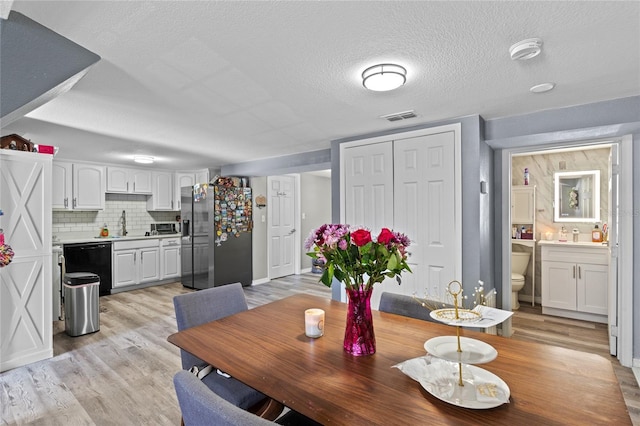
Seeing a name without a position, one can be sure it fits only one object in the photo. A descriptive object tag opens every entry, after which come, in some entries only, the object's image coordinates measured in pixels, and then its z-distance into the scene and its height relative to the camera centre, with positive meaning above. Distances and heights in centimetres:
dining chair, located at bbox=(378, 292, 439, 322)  181 -56
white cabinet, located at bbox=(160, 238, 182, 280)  588 -85
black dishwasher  478 -72
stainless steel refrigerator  533 -39
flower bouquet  128 -22
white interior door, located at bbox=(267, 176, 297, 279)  635 -26
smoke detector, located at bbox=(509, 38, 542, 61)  165 +88
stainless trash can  343 -100
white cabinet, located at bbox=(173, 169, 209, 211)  618 +67
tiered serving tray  98 -57
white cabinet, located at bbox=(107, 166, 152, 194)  555 +60
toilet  423 -83
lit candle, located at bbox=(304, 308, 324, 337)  149 -53
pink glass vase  131 -47
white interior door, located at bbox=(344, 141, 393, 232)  344 +31
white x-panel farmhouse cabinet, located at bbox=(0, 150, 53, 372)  270 -44
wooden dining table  91 -59
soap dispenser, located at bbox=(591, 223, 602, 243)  391 -30
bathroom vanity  370 -82
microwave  625 -32
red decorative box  289 +59
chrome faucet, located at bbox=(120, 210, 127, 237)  588 -18
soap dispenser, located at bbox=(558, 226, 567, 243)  418 -31
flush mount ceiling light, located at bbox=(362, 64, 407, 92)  194 +86
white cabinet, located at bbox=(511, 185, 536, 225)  442 +10
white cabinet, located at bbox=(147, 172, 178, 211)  614 +40
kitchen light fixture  463 +81
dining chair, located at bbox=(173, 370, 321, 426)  75 -49
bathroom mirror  410 +21
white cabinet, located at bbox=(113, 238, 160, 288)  527 -85
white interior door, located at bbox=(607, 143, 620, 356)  280 -32
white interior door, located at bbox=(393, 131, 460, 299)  304 +5
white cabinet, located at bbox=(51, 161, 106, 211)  496 +45
